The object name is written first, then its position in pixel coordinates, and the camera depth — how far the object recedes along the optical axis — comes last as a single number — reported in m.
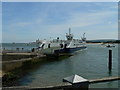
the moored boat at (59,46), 31.45
